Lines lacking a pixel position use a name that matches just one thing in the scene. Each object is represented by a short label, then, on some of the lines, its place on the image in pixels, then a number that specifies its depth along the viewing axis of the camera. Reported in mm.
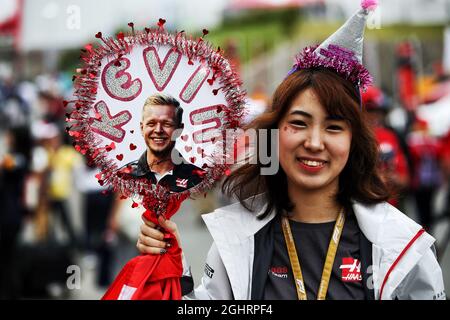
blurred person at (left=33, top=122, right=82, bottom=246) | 7715
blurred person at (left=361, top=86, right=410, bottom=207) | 5499
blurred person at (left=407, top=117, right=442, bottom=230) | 7836
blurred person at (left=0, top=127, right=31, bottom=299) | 6758
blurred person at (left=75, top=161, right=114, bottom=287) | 7406
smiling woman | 2369
